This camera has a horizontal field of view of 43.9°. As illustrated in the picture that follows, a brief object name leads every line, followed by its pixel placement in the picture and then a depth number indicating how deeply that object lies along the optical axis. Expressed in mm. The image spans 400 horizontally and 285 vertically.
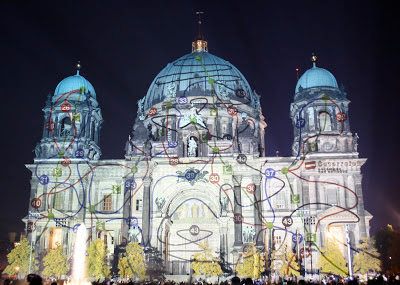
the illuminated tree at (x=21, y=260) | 57969
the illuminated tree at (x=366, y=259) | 53438
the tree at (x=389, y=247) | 60000
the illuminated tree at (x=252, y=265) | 52531
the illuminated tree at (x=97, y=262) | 54688
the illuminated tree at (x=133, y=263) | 53594
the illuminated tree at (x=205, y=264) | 54375
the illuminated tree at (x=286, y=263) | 53344
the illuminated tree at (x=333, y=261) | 52844
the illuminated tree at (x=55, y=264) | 55625
